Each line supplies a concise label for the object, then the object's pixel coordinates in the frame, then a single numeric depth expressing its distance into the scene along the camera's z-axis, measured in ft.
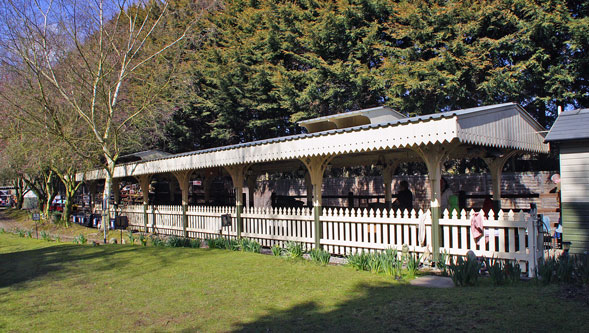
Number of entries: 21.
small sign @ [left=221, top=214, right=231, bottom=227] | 40.83
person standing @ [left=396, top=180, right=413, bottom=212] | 37.41
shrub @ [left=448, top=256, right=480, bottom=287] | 21.30
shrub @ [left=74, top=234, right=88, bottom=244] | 46.70
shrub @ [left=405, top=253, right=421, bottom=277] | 24.59
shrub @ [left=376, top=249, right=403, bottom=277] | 24.84
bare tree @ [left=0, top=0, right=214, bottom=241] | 51.37
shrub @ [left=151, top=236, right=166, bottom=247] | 42.04
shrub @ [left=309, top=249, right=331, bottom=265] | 29.45
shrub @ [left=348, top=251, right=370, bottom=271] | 26.73
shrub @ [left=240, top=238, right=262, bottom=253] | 35.86
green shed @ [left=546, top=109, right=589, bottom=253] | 28.89
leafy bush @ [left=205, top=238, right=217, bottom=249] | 38.96
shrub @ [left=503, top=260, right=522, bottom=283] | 20.89
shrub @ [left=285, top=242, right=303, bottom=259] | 32.07
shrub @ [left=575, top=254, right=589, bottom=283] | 19.33
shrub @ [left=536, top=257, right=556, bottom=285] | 20.39
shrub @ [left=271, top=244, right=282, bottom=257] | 33.45
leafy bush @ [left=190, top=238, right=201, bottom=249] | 39.55
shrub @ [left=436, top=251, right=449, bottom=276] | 24.47
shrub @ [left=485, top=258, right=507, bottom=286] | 20.90
